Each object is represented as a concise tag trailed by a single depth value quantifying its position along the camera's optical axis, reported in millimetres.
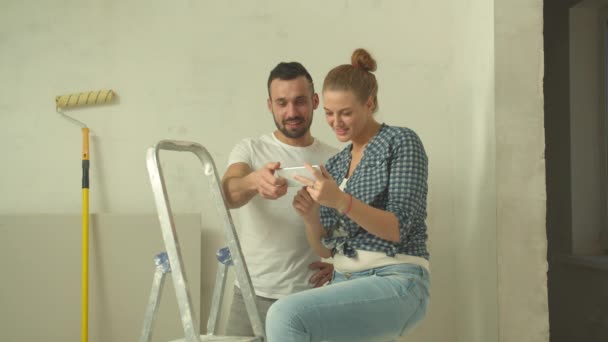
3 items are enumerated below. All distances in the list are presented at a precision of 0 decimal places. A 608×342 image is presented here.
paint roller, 2412
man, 1853
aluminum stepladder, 1321
